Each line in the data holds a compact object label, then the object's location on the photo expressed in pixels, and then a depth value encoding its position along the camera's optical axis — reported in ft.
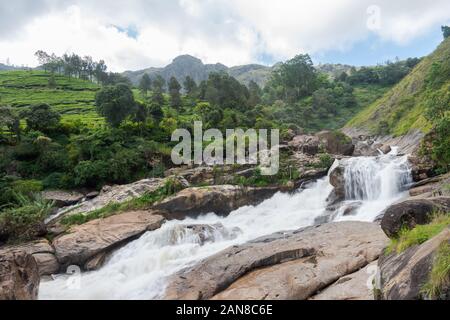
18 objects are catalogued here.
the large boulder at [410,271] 20.42
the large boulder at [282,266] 35.17
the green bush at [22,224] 60.54
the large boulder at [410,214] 30.83
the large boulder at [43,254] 54.19
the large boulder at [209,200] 73.05
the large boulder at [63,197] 82.64
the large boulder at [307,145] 97.45
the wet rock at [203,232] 59.31
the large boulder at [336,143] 103.86
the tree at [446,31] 237.53
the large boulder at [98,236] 56.34
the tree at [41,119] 111.75
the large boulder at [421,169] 70.49
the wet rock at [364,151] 111.86
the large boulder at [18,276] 33.73
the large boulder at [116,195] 75.17
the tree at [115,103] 108.58
